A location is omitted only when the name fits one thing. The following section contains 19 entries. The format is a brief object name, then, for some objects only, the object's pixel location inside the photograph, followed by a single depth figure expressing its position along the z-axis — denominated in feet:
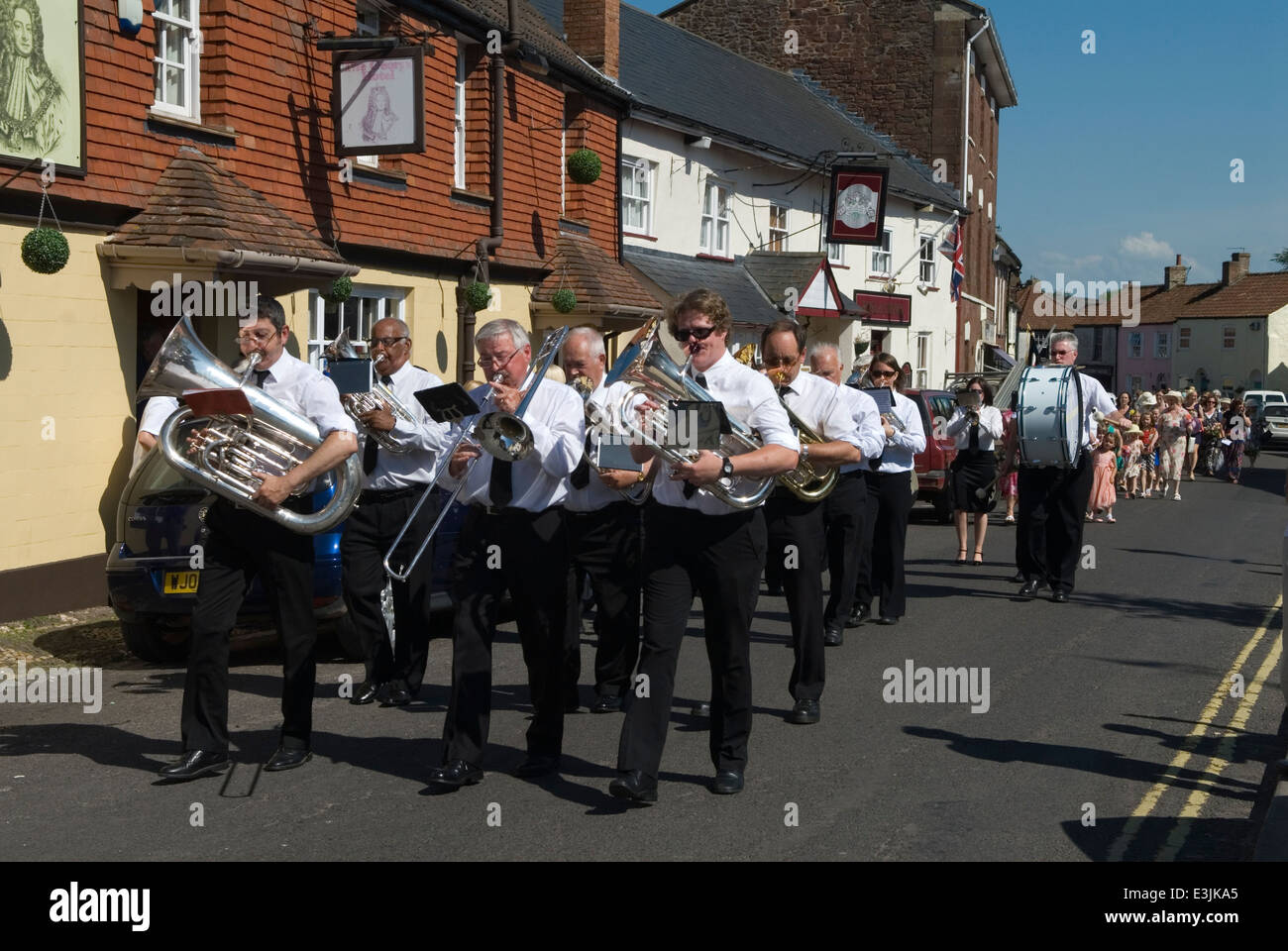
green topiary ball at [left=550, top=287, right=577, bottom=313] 68.64
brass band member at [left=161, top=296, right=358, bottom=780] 21.53
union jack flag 119.85
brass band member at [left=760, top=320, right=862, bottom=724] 25.75
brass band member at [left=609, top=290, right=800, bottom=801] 20.06
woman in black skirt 46.34
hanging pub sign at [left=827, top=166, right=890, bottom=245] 100.32
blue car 29.60
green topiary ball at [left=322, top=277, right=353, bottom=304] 49.67
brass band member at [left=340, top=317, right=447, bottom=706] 27.20
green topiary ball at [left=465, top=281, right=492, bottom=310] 61.36
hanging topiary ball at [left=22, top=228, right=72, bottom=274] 37.11
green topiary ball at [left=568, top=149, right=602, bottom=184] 71.31
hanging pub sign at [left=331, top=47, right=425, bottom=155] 49.93
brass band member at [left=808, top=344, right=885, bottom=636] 31.17
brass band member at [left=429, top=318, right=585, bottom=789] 21.13
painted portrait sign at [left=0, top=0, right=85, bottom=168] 37.06
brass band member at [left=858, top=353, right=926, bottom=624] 36.14
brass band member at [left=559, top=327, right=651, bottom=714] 27.68
